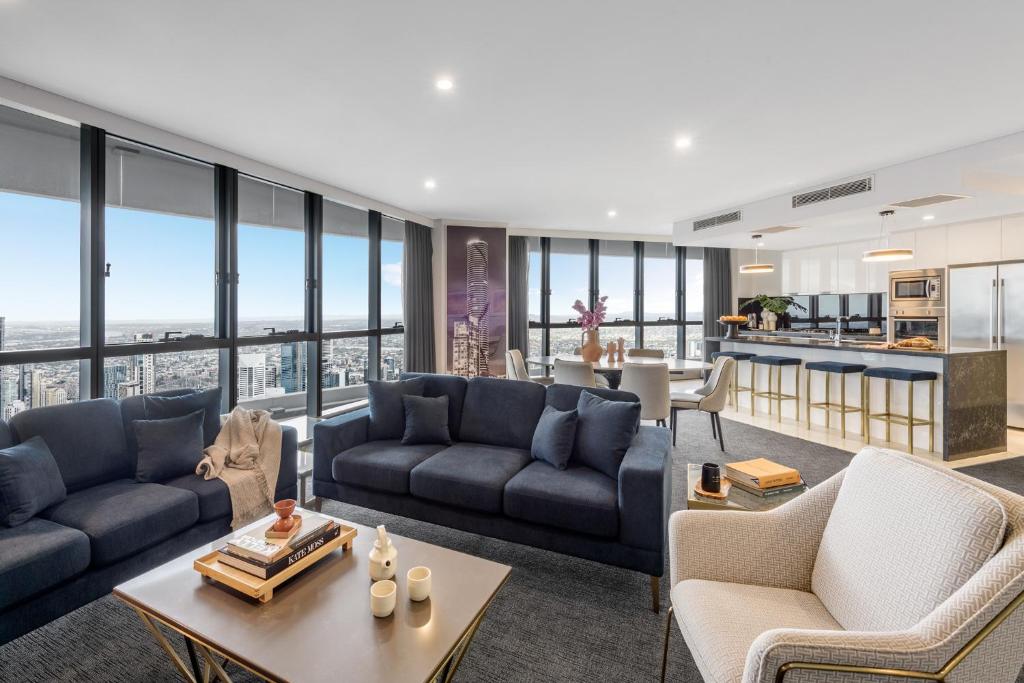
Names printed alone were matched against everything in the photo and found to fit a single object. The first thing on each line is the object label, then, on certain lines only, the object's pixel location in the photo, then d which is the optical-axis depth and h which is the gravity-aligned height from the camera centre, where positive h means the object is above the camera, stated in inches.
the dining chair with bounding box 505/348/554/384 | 222.2 -14.1
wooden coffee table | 51.4 -34.5
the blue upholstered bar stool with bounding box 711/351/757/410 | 248.7 -27.6
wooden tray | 61.7 -32.0
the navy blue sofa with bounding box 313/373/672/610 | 89.2 -30.6
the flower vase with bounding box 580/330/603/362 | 210.8 -6.3
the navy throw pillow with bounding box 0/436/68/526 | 81.1 -25.9
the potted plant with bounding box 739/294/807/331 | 301.3 +19.9
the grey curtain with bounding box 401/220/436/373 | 245.9 +18.9
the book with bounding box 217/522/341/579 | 63.6 -30.8
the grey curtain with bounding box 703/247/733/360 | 349.1 +34.5
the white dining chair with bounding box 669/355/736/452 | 181.9 -24.1
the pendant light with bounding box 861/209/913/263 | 194.7 +33.0
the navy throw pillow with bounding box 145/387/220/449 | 111.1 -17.4
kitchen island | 174.4 -23.4
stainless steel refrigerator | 203.6 +9.1
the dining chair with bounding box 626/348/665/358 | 241.3 -9.6
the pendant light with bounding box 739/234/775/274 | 261.6 +36.5
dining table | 198.2 -12.9
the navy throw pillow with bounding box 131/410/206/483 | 102.1 -24.9
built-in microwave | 236.4 +24.3
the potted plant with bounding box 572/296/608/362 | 211.2 +3.4
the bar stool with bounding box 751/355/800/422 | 226.8 -15.9
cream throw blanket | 105.8 -29.5
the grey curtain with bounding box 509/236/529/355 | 293.6 +24.7
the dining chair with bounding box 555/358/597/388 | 184.4 -15.0
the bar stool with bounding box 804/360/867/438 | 199.9 -18.2
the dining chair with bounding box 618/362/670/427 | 171.0 -18.6
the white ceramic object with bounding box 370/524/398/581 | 66.8 -31.2
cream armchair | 41.9 -27.0
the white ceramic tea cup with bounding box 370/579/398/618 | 58.7 -32.4
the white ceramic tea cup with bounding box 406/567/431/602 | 61.5 -32.1
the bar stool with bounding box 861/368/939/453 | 177.3 -24.4
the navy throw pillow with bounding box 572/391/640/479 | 102.8 -21.5
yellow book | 84.0 -24.8
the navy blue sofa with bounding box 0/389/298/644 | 73.0 -32.9
